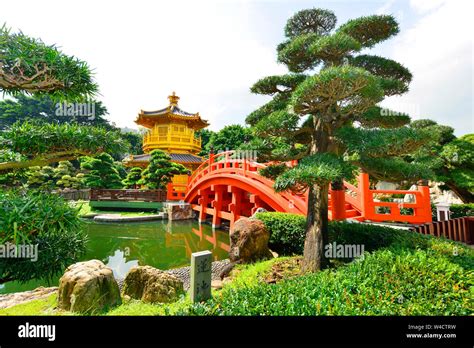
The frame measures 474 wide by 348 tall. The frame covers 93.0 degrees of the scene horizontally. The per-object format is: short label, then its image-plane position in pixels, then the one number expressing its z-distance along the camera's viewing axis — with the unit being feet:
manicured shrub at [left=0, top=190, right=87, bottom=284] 6.38
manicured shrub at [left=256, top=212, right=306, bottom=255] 19.03
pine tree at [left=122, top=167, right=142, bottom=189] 63.57
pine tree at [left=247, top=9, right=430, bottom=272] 11.03
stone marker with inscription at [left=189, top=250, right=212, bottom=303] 9.75
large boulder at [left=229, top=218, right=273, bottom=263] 19.08
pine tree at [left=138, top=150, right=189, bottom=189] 56.90
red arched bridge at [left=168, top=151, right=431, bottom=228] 20.16
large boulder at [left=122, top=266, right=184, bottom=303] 13.21
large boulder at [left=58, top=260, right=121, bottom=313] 11.14
